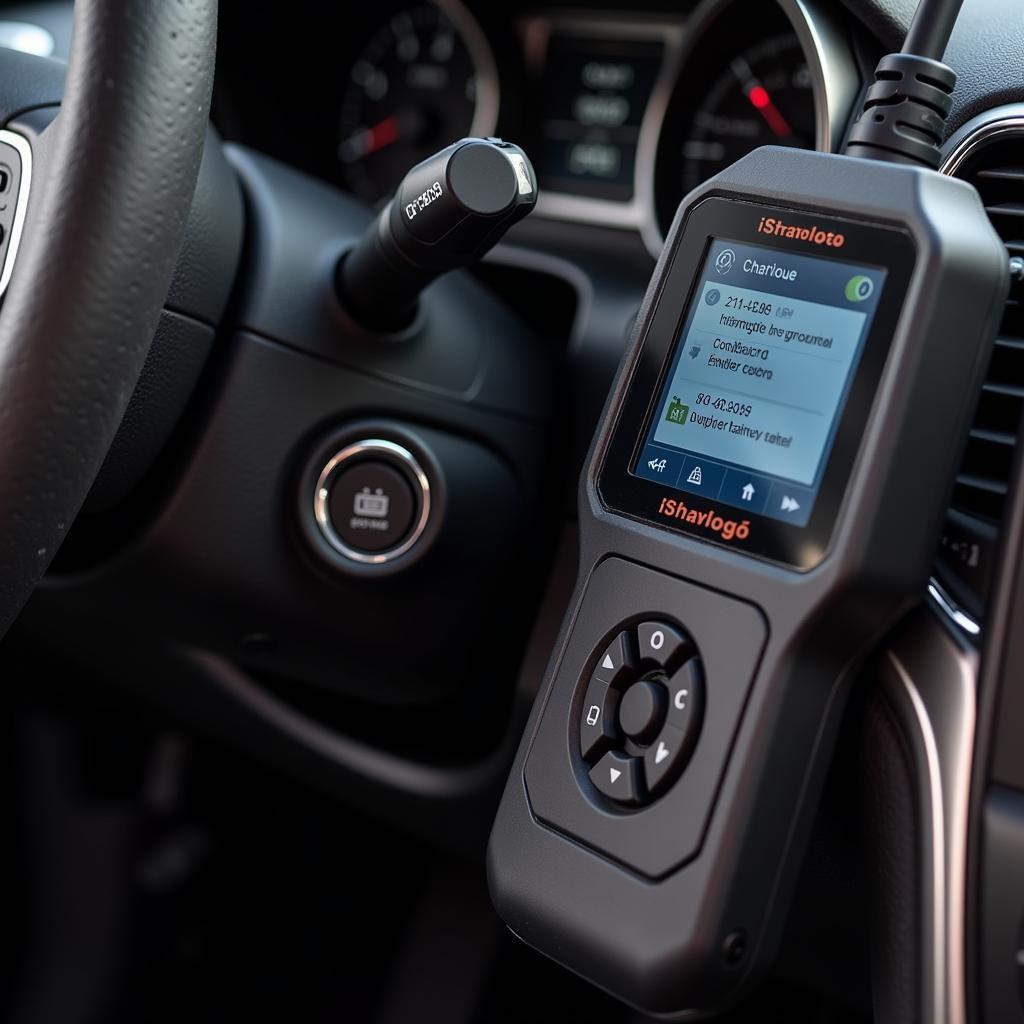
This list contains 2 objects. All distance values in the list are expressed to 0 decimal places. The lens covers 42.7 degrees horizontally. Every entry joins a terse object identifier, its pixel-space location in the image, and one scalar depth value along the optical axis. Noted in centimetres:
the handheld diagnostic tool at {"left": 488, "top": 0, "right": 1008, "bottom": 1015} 54
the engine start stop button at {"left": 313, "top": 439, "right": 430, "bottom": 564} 84
